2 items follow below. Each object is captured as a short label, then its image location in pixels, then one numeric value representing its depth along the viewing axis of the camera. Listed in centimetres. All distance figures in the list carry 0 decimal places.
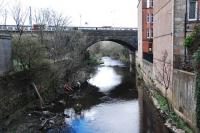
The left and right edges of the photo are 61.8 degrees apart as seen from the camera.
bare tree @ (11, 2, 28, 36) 2127
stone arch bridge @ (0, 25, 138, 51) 2857
